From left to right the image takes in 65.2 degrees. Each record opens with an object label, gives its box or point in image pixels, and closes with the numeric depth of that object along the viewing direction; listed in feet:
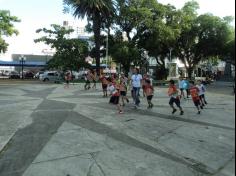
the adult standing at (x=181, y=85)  36.06
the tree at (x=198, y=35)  82.27
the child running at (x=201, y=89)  27.59
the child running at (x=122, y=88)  25.47
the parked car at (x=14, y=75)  103.99
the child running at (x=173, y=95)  23.81
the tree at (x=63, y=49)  74.72
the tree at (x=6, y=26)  76.61
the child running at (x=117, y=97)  24.71
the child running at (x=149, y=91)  26.94
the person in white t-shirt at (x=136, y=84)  26.98
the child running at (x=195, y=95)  24.11
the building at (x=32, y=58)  151.43
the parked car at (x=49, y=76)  80.63
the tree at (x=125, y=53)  74.53
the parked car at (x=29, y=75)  105.83
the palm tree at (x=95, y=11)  73.28
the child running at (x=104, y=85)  36.04
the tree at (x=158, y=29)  76.90
